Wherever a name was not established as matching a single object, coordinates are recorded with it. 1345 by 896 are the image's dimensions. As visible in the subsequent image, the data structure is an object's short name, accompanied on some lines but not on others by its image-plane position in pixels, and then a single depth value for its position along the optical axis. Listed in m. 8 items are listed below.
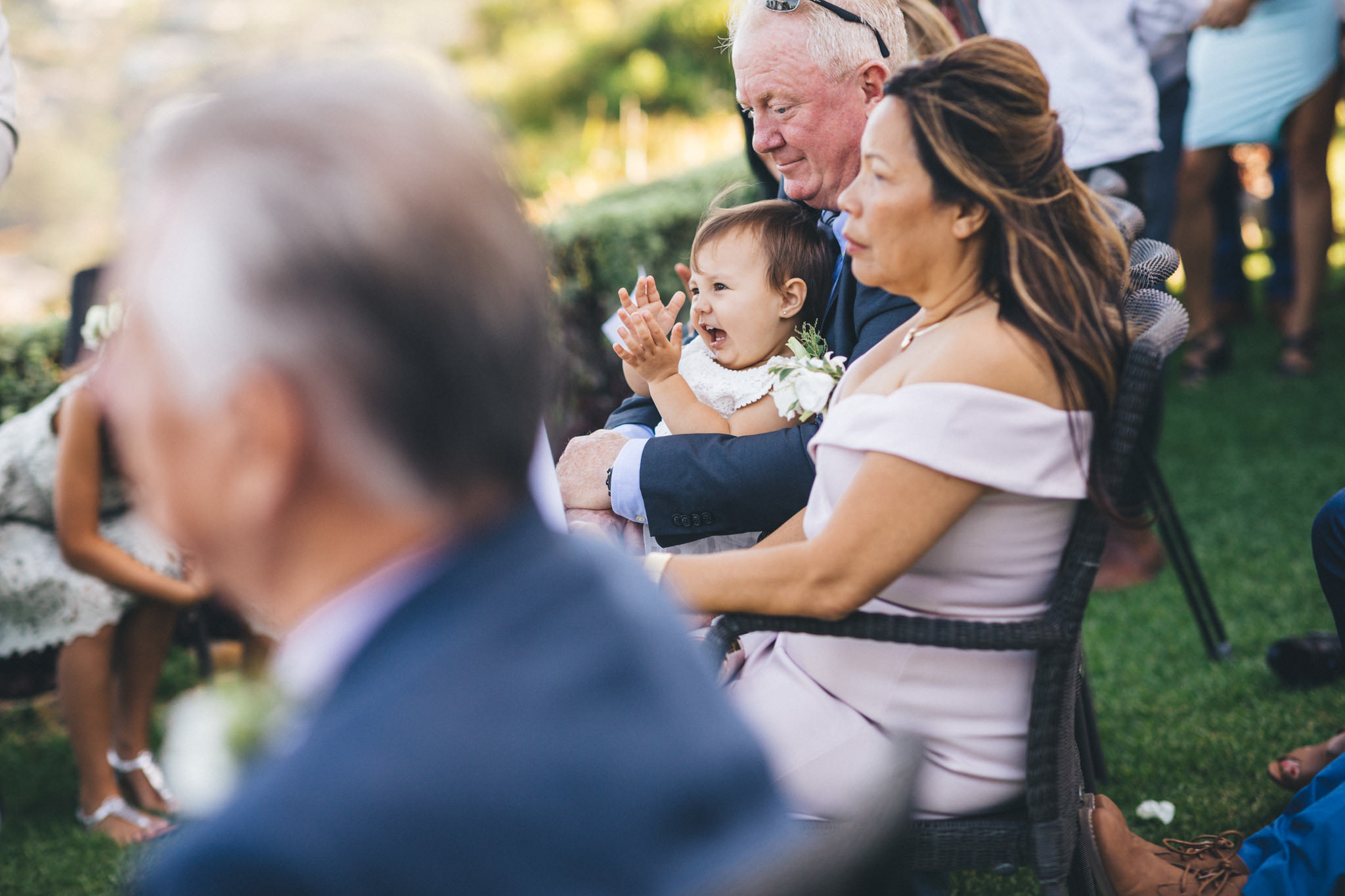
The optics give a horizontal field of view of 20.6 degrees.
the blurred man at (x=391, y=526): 2.44
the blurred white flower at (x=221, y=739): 2.86
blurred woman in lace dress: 4.25
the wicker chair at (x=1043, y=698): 3.28
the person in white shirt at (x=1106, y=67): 4.84
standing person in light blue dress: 6.75
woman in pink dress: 3.26
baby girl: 3.74
